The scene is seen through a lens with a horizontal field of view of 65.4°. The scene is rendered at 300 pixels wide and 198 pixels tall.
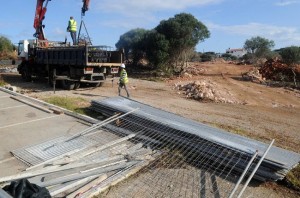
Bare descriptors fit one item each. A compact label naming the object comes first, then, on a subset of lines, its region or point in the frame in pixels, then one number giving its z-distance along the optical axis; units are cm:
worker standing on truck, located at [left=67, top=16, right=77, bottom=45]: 1175
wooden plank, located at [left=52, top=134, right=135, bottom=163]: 422
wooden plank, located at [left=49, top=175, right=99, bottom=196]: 337
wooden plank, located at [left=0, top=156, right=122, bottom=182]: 325
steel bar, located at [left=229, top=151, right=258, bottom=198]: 385
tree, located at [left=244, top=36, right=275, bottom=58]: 2944
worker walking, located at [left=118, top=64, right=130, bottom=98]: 930
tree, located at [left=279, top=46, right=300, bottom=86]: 1788
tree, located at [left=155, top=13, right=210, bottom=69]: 1630
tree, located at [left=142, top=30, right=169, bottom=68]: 1596
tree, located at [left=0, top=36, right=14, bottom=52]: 2971
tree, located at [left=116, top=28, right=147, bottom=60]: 2233
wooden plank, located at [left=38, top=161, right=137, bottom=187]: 334
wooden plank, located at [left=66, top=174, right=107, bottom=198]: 343
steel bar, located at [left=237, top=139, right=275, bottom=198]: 378
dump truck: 1013
